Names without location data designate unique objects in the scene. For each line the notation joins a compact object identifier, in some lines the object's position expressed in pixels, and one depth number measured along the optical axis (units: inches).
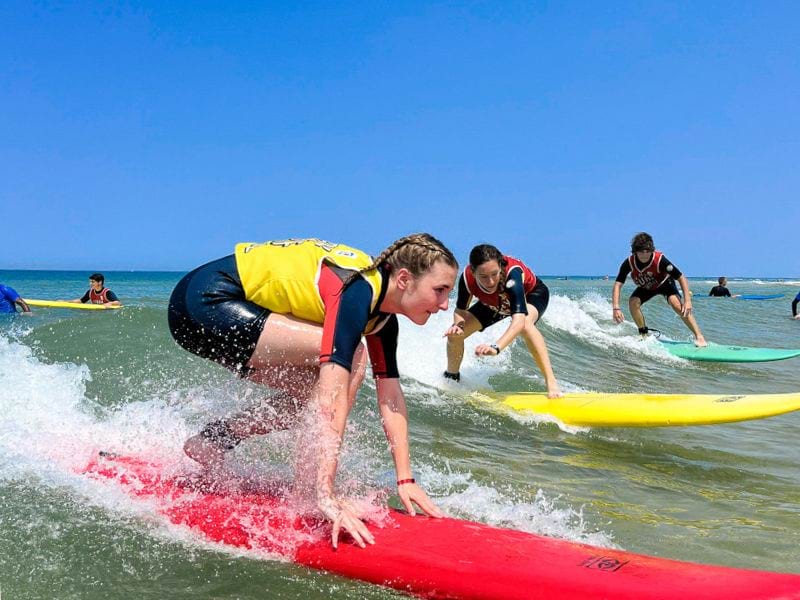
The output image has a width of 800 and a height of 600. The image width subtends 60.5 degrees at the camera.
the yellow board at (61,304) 525.3
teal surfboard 385.1
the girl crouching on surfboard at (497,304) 234.1
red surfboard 84.0
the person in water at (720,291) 1070.1
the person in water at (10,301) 503.5
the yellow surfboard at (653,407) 196.5
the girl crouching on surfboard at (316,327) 101.0
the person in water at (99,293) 536.1
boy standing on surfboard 365.7
